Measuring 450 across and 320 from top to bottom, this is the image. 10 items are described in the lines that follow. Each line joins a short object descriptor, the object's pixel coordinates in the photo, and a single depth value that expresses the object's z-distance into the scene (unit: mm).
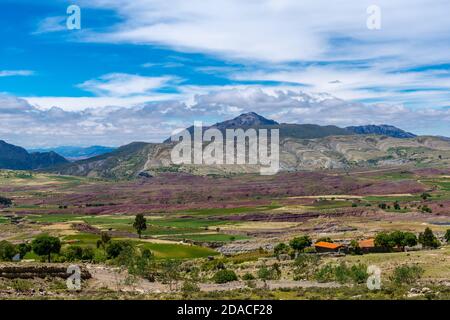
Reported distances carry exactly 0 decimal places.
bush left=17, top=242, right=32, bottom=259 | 107319
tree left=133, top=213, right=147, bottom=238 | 140812
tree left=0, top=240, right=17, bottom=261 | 97375
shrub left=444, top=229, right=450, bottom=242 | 114750
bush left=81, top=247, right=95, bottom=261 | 100562
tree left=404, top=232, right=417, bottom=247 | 105375
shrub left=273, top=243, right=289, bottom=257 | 109875
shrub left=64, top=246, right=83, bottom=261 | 98188
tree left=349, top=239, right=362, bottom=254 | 102125
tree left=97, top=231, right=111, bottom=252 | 122288
